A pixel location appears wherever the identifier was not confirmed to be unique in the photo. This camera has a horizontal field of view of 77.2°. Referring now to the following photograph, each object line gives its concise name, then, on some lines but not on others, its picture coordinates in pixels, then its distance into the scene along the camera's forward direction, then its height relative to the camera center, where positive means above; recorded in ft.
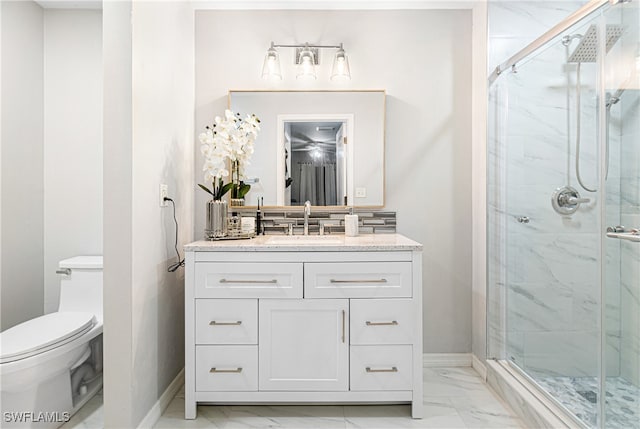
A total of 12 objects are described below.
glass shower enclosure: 5.24 -0.11
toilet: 5.50 -2.20
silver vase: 7.30 -0.22
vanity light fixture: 8.38 +3.09
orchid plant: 7.31 +1.12
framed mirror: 8.57 +1.35
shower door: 5.17 -0.09
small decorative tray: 7.32 -0.53
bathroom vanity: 6.50 -1.89
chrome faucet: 8.48 -0.11
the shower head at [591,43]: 5.16 +2.30
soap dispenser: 8.23 -0.34
